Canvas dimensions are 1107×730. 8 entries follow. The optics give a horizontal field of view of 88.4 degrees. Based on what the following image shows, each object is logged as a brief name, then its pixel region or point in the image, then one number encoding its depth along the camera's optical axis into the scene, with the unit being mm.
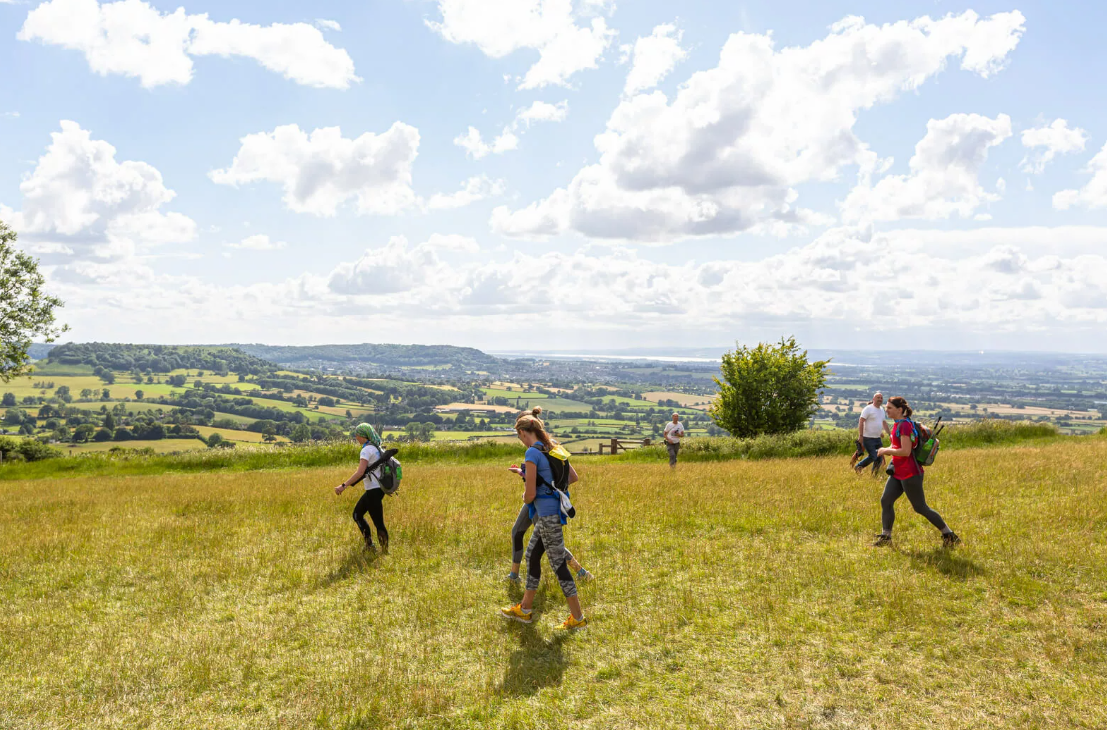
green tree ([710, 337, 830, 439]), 28328
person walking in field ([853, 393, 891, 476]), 13766
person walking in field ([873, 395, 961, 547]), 8234
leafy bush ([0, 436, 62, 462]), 28875
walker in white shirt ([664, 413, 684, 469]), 18625
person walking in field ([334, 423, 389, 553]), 9133
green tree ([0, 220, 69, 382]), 31156
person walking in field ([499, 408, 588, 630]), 6504
